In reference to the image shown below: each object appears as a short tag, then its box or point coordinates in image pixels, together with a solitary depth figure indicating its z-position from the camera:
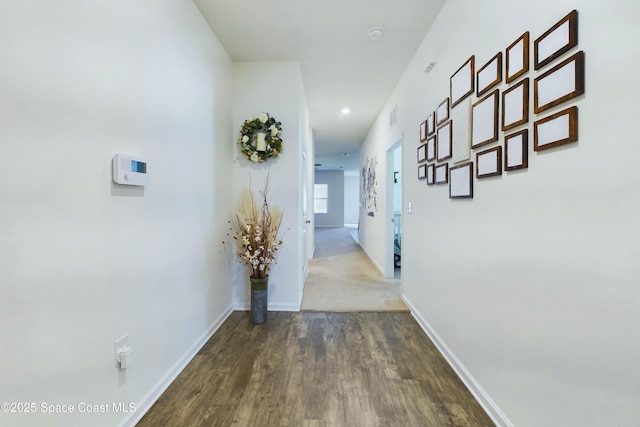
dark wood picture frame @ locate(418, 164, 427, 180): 2.65
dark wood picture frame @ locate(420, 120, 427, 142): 2.64
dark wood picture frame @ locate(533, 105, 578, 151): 1.06
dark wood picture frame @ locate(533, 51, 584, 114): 1.03
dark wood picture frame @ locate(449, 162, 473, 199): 1.82
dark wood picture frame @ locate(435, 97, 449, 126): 2.17
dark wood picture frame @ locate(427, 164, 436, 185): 2.44
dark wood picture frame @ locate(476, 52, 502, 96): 1.51
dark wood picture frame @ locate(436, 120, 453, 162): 2.09
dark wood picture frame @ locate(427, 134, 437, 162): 2.43
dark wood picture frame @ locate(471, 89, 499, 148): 1.55
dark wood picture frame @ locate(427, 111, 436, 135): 2.43
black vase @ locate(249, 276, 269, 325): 2.77
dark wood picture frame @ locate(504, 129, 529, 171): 1.31
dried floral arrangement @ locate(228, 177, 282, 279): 2.76
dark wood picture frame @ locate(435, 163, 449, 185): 2.19
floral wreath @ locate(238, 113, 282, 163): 2.91
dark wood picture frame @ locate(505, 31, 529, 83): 1.30
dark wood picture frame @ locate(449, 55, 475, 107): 1.81
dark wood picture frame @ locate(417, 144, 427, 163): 2.65
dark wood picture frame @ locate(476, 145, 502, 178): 1.51
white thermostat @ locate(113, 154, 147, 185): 1.37
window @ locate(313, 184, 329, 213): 13.11
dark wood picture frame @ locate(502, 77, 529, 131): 1.30
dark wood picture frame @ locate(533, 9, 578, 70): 1.06
